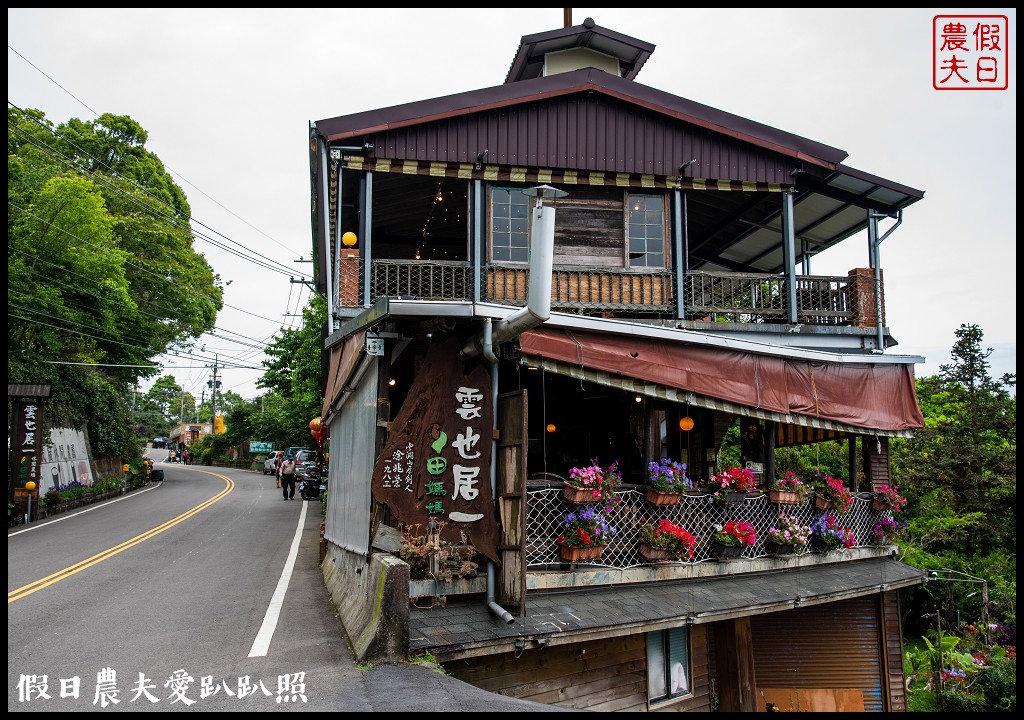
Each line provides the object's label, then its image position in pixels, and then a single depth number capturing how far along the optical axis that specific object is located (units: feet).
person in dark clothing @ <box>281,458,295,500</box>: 95.91
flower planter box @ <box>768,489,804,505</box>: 35.17
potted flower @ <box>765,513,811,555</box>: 35.29
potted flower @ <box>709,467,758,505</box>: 32.96
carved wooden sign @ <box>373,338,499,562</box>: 25.11
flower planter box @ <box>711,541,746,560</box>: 32.94
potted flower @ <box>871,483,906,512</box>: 40.73
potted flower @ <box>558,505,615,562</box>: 27.66
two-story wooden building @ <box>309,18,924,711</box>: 25.18
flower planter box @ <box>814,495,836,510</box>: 37.32
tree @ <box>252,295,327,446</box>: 102.37
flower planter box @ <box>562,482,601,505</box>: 27.48
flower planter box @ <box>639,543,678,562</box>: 30.30
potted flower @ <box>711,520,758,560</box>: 32.91
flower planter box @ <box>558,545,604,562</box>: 27.63
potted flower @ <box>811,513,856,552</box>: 37.42
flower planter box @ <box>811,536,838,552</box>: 37.65
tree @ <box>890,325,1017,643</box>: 66.44
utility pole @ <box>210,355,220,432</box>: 254.06
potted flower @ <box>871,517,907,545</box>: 41.24
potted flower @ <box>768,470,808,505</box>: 35.19
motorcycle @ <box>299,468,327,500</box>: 93.81
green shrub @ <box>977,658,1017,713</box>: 38.81
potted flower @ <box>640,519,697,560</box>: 30.27
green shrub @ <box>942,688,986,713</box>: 40.75
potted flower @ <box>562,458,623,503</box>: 27.53
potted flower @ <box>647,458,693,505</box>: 30.37
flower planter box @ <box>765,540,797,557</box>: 35.42
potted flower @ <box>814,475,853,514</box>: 37.96
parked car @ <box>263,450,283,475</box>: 153.60
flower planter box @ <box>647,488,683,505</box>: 30.32
